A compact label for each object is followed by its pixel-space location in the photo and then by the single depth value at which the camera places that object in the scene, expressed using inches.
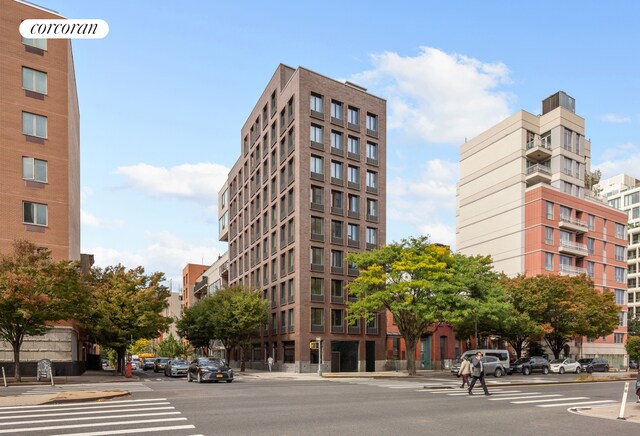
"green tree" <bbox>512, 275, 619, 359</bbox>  2331.4
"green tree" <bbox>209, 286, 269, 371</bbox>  2311.8
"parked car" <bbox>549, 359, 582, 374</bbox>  2100.1
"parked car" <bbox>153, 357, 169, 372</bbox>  2380.7
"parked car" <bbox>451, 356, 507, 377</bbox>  1644.9
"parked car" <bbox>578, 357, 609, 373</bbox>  2356.3
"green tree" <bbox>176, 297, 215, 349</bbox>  2719.0
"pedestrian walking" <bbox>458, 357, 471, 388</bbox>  1051.6
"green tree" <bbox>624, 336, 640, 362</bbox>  3040.1
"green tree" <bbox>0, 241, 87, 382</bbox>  1332.4
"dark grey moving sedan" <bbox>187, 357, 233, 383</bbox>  1360.7
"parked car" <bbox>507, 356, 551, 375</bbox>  1925.4
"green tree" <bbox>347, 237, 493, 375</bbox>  1804.9
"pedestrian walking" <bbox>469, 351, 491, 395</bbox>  973.5
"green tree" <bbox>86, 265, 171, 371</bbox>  1804.9
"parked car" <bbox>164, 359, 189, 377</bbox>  1872.5
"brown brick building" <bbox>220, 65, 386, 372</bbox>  2263.8
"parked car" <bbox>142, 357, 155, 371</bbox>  2736.2
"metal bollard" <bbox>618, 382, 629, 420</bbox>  667.4
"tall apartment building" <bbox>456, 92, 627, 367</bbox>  2989.7
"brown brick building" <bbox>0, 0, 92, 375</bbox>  1658.5
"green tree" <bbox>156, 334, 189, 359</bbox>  4343.0
